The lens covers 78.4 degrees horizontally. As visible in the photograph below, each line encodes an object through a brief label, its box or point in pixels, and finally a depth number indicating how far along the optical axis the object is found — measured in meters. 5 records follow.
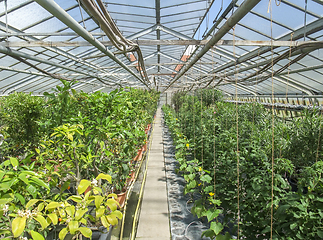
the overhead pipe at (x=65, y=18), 1.02
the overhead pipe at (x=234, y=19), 1.18
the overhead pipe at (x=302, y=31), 3.15
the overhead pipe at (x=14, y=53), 2.32
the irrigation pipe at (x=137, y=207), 2.30
